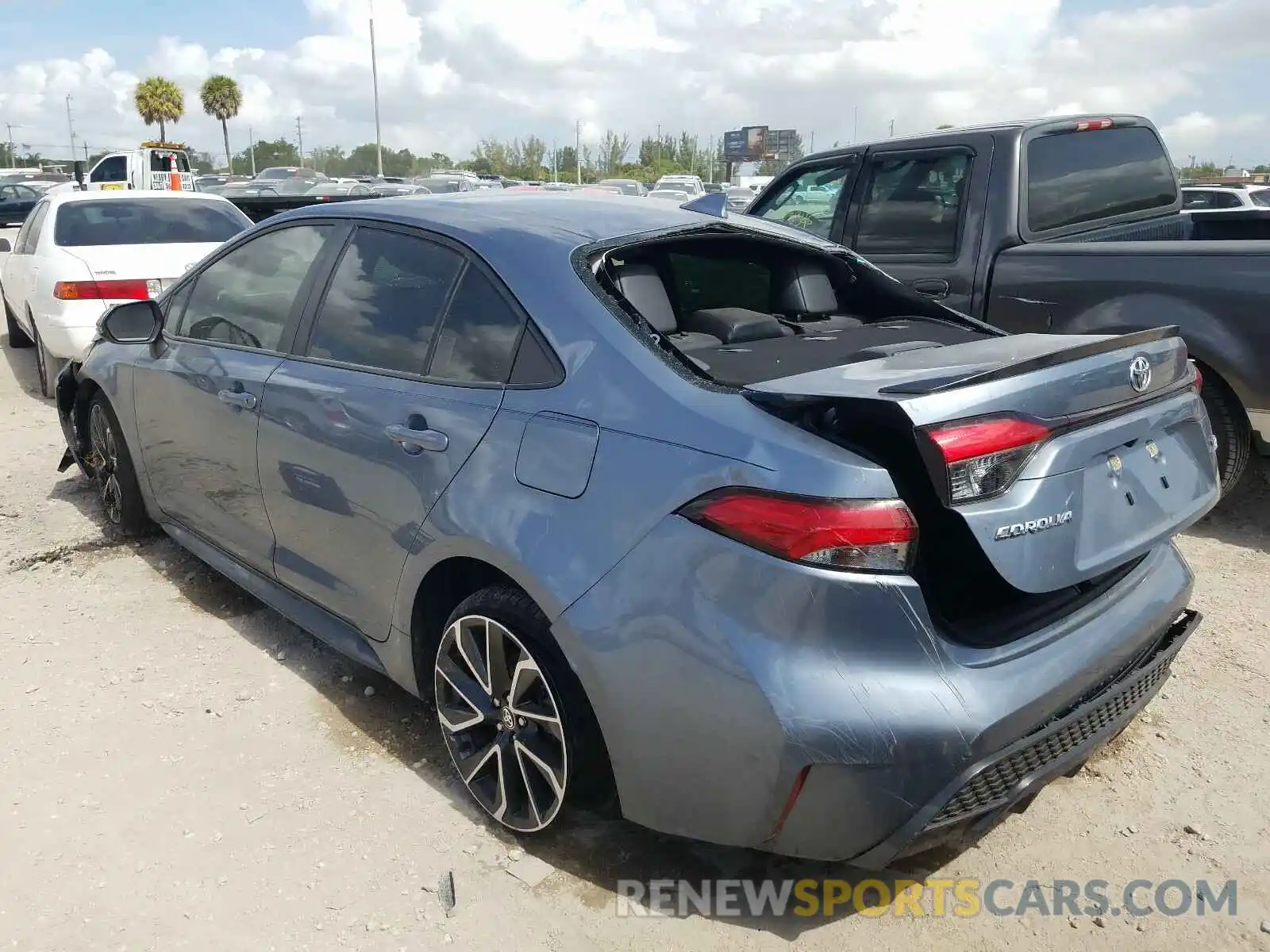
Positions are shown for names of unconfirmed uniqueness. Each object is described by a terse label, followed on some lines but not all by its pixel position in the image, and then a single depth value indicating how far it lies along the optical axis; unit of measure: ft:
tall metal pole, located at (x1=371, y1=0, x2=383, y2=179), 159.00
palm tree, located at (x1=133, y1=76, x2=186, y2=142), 199.11
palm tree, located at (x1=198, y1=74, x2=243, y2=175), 208.85
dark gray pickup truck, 14.15
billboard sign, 290.64
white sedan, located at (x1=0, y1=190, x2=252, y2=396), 24.22
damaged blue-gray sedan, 6.51
